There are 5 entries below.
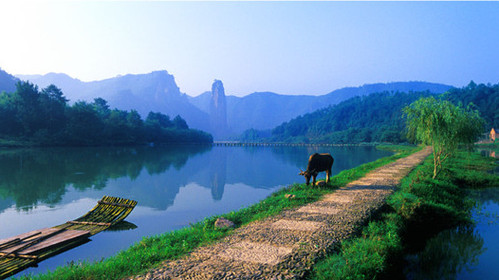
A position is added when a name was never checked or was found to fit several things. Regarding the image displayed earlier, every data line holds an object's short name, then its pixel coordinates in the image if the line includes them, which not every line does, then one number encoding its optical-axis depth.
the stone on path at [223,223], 9.11
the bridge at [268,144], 129.76
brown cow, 14.93
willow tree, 16.30
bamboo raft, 7.94
